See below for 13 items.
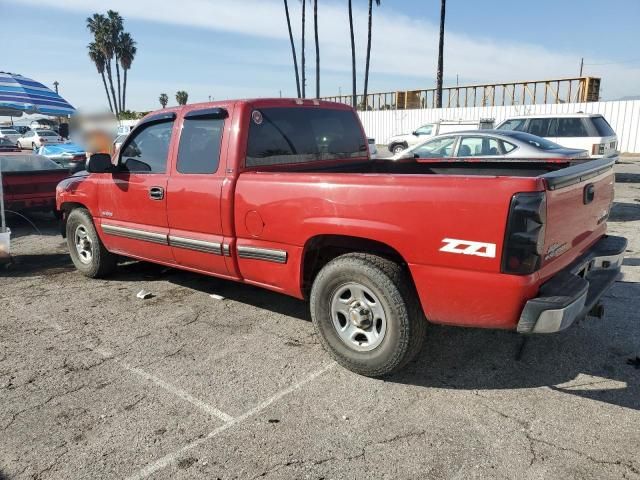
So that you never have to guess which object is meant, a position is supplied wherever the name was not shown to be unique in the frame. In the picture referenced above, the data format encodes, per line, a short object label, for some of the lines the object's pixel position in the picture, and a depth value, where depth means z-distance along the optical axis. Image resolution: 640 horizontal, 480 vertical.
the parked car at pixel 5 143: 17.69
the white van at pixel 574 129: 12.25
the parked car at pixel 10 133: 31.92
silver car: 8.41
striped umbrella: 7.66
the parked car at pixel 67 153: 15.07
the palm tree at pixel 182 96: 69.38
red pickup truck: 2.69
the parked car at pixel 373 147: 12.57
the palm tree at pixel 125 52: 57.50
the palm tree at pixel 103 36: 56.16
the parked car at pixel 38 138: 27.57
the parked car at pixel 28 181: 8.63
